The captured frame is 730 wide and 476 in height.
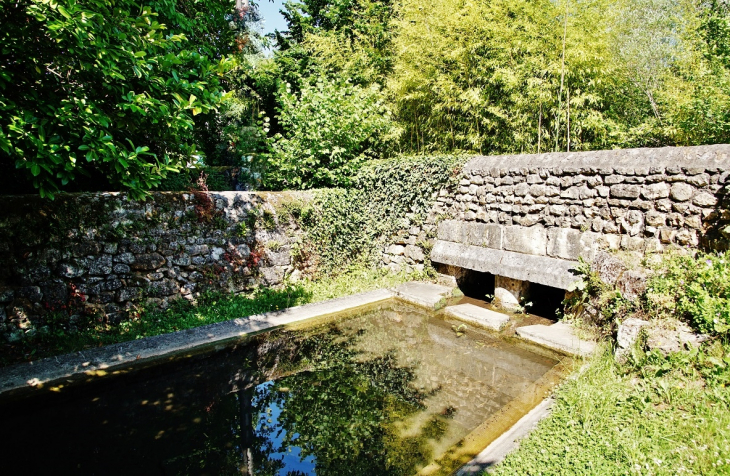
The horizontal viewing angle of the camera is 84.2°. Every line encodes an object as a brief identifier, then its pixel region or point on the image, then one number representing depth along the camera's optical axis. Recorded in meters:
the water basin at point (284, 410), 2.64
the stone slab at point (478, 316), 4.75
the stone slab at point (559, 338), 3.93
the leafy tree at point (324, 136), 6.66
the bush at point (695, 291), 3.12
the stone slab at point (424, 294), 5.45
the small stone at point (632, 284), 3.85
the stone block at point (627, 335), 3.39
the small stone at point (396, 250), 6.70
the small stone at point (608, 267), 4.13
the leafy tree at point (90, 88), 2.68
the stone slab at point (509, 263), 4.69
